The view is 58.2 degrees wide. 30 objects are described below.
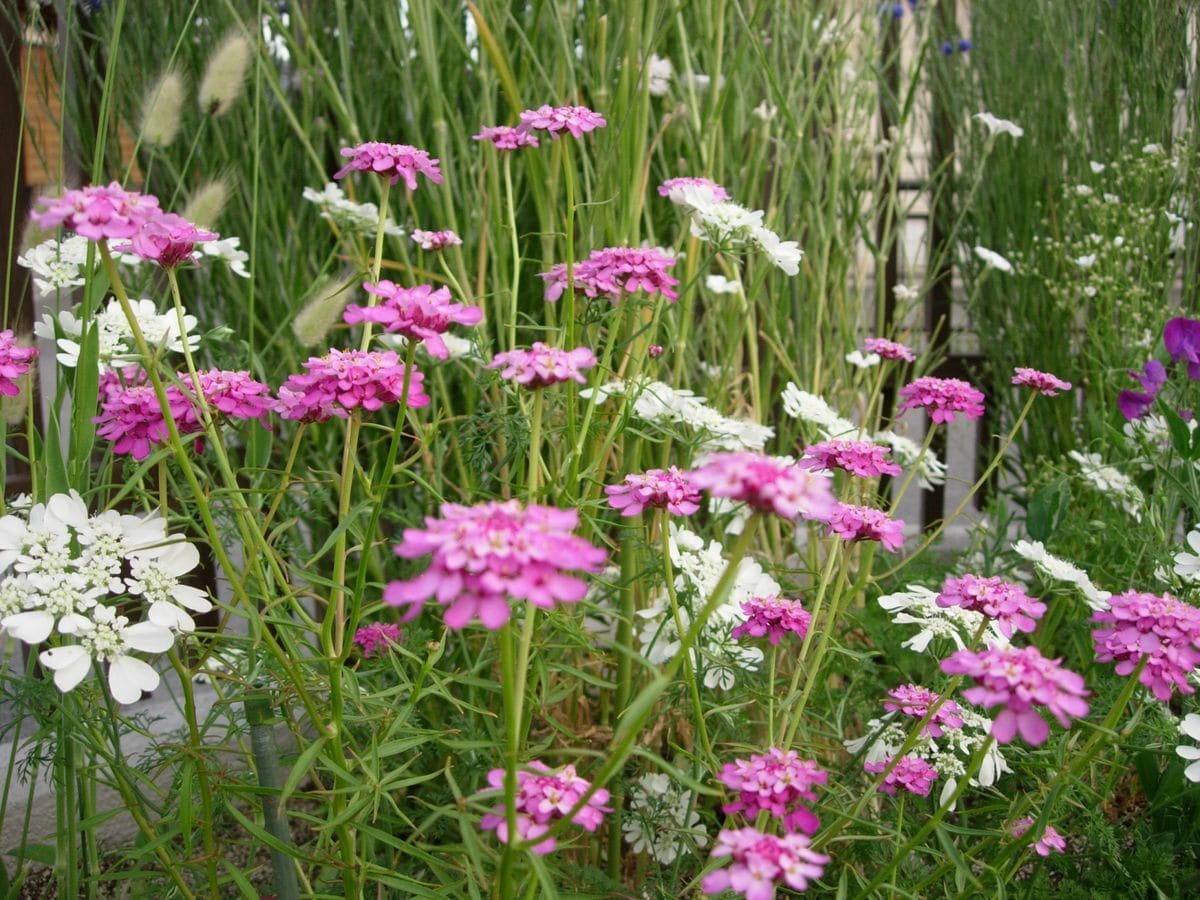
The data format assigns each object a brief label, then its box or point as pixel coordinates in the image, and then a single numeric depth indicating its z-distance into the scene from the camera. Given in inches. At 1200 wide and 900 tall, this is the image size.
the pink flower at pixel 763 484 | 18.0
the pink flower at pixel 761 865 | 19.3
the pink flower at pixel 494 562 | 16.7
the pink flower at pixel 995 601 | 28.6
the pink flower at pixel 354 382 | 26.3
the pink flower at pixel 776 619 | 32.5
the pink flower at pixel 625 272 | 32.4
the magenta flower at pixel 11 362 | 30.5
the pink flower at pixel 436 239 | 38.1
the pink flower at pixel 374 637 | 37.7
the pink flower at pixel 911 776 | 31.8
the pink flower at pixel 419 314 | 23.7
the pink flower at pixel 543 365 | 23.3
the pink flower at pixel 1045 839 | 31.5
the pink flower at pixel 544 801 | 22.1
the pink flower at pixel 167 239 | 24.5
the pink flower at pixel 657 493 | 28.3
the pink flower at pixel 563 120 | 31.8
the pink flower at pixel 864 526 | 30.1
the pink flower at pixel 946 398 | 35.7
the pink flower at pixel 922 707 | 32.1
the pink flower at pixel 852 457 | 32.3
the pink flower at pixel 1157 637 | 27.0
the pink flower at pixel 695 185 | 37.2
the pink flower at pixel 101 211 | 22.0
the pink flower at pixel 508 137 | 35.2
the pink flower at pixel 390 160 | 29.3
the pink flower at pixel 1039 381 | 37.7
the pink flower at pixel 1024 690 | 20.4
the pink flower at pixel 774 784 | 25.0
